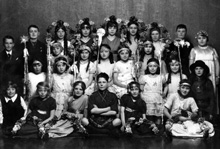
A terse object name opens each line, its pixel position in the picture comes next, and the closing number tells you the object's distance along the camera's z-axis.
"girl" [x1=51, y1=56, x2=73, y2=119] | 7.07
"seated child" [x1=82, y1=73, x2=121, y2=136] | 6.52
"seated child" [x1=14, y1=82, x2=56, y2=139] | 6.55
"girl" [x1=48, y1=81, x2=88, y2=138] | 6.51
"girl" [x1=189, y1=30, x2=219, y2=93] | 7.73
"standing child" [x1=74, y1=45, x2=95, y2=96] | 7.35
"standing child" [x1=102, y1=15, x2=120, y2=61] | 7.89
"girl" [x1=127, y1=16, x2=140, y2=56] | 7.86
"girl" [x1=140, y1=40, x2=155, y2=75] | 7.48
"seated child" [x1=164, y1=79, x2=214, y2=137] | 6.45
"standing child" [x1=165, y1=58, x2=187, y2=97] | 7.23
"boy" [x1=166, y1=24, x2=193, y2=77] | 7.83
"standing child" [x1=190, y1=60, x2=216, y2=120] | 7.16
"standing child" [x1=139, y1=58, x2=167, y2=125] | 7.00
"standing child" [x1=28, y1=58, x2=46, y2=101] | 7.21
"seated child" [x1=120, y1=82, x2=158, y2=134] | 6.49
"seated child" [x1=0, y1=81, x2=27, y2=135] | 6.82
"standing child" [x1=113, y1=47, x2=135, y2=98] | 7.32
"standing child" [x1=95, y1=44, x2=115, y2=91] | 7.35
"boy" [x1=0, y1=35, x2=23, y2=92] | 7.60
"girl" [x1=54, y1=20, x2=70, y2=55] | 7.82
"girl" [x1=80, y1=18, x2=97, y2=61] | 7.89
